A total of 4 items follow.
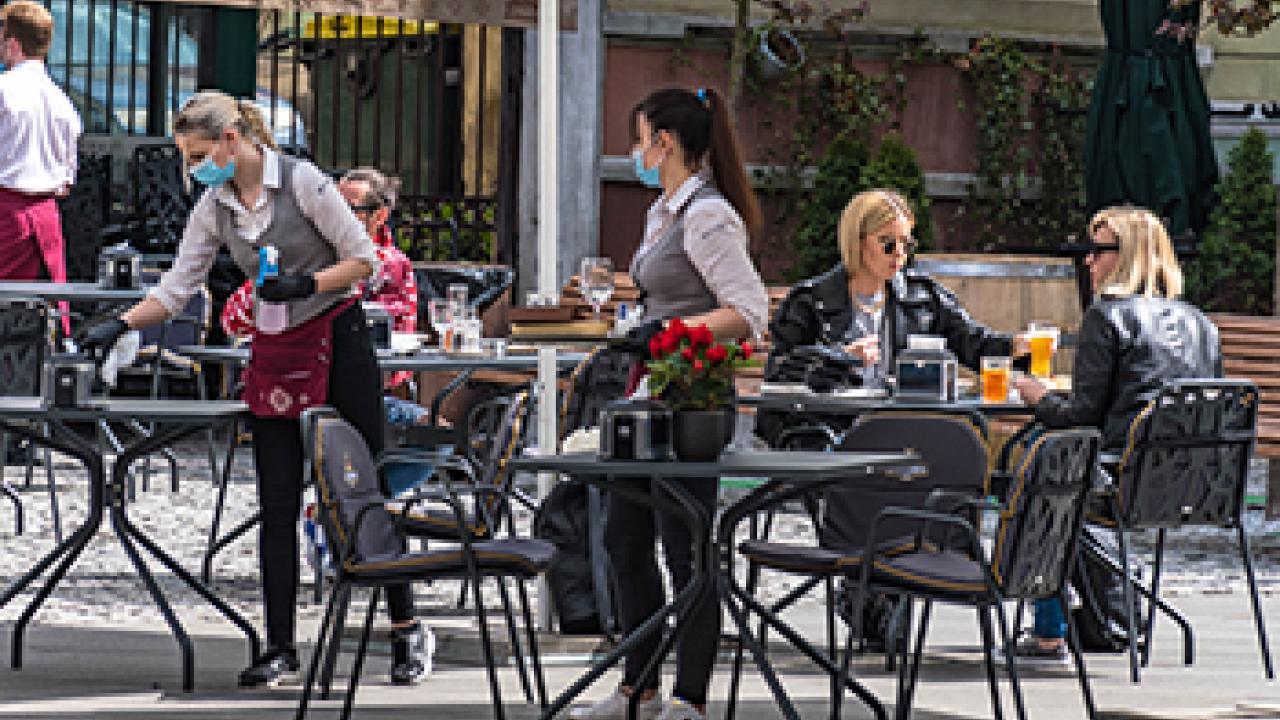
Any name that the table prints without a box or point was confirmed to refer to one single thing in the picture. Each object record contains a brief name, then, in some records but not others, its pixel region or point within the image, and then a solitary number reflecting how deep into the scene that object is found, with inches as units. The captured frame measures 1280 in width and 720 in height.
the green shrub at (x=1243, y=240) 1195.9
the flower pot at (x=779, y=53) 1165.7
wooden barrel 968.9
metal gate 1119.0
